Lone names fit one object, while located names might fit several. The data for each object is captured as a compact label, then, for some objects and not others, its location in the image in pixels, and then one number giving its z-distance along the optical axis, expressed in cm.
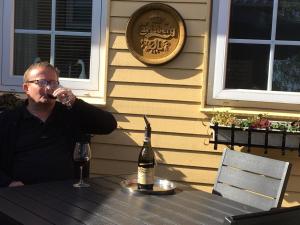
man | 269
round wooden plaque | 354
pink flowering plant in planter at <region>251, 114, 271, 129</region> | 327
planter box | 325
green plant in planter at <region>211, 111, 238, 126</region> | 332
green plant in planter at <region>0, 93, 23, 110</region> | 357
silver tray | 227
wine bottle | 227
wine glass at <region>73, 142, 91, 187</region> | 237
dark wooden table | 190
